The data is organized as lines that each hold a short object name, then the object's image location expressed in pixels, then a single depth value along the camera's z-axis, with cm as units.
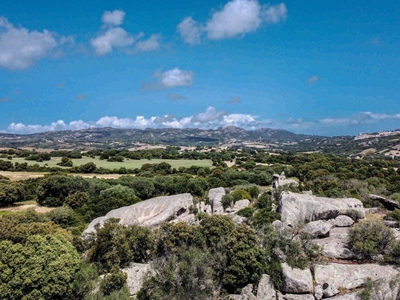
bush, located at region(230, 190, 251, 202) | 4858
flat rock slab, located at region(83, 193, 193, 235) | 3475
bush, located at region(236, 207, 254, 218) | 3854
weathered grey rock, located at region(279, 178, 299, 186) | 5224
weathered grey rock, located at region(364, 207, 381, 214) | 3860
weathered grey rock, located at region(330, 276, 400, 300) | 2116
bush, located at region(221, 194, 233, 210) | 4522
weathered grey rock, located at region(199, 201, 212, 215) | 4468
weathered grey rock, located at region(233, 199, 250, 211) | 4505
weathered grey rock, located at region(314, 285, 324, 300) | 2244
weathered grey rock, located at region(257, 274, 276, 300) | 2298
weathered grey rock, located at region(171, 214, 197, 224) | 3604
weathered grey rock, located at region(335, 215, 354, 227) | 3307
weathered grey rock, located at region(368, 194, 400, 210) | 3997
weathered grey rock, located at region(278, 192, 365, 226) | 3419
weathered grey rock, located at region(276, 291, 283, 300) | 2278
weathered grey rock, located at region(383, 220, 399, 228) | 3159
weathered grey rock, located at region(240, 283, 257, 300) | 2258
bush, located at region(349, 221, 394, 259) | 2569
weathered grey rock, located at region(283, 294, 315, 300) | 2239
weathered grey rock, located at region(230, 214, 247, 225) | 3504
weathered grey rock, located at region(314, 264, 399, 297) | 2286
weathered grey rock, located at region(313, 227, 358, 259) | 2653
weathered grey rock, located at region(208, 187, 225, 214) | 4525
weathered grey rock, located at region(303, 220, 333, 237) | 2991
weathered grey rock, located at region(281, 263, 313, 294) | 2289
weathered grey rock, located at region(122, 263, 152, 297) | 2397
